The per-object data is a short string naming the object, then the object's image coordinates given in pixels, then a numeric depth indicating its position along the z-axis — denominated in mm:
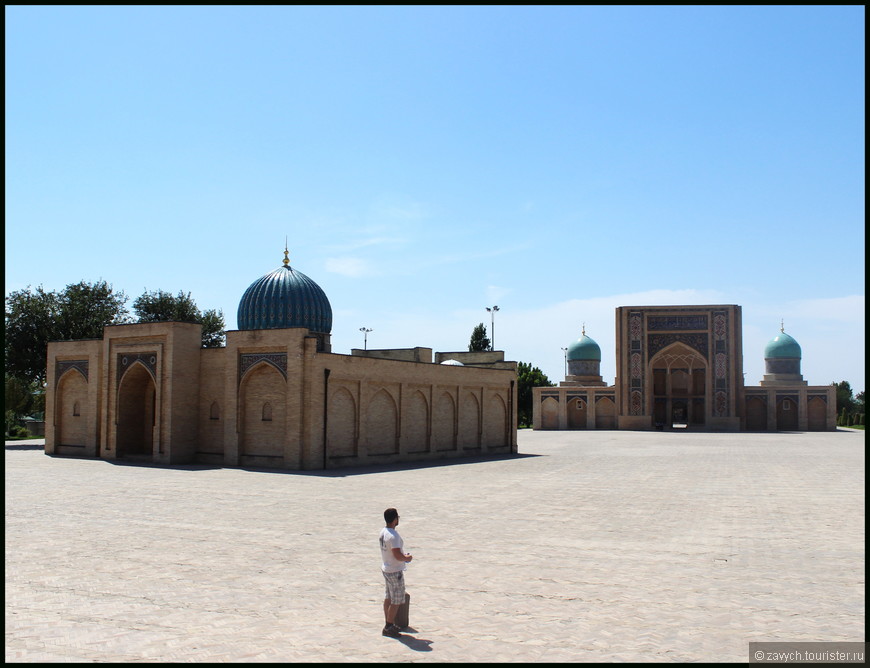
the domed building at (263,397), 24031
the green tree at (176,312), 45812
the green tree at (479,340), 62844
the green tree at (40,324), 38438
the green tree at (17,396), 45250
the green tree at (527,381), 66750
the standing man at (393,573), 7086
